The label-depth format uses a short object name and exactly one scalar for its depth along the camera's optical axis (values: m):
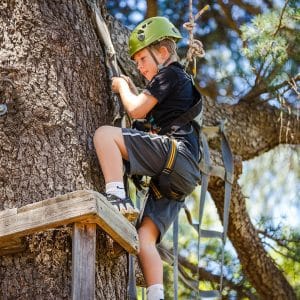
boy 4.46
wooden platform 3.77
